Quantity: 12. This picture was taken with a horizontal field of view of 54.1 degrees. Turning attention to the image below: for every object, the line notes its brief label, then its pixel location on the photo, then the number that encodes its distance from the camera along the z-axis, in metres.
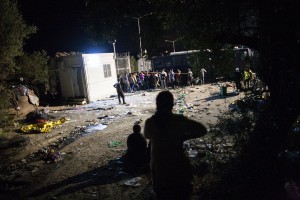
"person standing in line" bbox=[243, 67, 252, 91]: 14.27
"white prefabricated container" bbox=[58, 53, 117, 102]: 19.34
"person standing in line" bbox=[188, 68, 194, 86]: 23.41
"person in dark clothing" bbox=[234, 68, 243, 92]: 17.31
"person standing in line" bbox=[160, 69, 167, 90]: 23.53
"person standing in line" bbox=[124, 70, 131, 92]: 23.38
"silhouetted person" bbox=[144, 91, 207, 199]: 3.06
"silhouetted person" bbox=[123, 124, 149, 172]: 6.66
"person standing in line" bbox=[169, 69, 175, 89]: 23.06
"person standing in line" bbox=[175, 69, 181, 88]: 23.23
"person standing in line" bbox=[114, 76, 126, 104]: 16.81
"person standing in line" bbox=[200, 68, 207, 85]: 23.03
